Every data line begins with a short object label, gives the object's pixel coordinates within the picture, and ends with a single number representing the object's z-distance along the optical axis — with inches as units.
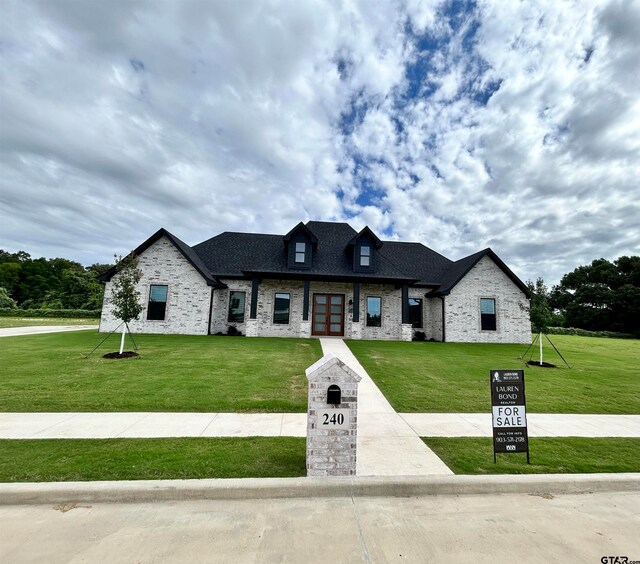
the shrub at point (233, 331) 773.3
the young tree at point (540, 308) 528.9
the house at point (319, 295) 737.6
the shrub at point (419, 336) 834.3
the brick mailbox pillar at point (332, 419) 152.3
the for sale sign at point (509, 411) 175.2
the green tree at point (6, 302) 1648.6
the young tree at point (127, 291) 482.6
